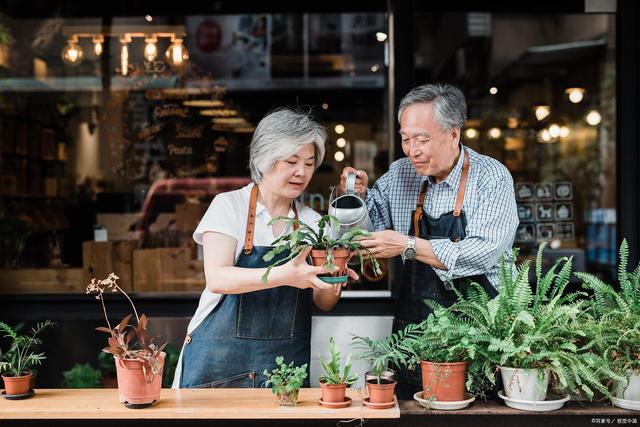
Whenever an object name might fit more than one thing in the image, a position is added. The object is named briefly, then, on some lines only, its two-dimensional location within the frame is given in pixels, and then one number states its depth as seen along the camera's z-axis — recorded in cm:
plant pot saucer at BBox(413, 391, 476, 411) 227
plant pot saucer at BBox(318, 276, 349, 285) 236
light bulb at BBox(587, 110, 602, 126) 953
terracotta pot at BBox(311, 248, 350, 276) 235
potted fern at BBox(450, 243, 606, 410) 224
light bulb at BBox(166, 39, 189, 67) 745
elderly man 269
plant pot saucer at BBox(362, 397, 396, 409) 224
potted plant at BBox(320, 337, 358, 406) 228
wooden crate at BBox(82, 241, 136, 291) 629
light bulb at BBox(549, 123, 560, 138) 907
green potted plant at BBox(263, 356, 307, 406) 228
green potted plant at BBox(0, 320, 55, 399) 243
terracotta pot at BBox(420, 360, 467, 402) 227
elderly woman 265
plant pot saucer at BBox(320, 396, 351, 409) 227
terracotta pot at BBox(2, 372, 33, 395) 242
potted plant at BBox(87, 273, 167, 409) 224
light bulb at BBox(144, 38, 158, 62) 741
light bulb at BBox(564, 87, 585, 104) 954
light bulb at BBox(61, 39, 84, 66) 754
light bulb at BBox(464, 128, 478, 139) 902
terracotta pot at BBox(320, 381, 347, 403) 228
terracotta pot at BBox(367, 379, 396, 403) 224
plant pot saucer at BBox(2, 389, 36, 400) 242
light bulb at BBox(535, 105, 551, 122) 876
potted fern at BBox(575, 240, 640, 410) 231
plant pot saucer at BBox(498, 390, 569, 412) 228
